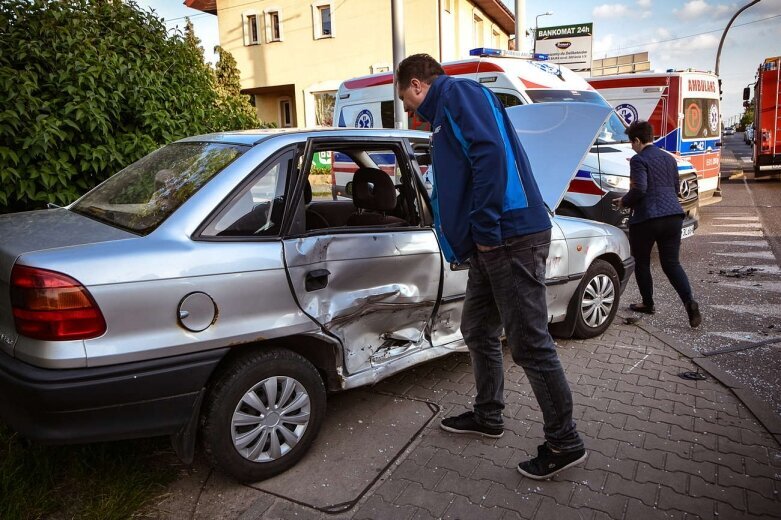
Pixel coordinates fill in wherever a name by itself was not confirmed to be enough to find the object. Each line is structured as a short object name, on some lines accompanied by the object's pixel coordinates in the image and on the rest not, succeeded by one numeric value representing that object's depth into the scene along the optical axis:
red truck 16.55
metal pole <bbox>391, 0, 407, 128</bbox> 8.90
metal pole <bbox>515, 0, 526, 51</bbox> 13.34
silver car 2.44
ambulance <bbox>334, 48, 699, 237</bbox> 7.70
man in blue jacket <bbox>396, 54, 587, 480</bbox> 2.71
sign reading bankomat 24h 15.21
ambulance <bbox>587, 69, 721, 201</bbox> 10.73
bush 4.29
